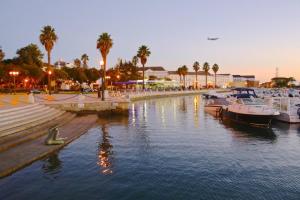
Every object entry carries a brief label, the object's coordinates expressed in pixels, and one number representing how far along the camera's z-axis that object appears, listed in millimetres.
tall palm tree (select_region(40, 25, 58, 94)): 62938
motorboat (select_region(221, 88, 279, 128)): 28688
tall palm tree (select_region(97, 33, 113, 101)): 67000
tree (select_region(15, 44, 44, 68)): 92500
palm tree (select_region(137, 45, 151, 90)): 97062
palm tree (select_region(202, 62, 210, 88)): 168875
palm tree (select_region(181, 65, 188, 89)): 152388
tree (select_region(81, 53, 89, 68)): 149375
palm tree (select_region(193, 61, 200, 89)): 163750
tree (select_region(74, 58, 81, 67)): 145250
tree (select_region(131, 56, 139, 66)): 157200
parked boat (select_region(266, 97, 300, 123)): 31391
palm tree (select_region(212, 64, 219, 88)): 179375
